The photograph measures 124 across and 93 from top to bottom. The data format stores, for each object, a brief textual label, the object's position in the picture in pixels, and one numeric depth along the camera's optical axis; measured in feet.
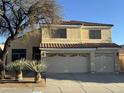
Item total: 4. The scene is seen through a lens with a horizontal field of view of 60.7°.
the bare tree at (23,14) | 27.73
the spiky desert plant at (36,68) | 26.57
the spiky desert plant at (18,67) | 27.69
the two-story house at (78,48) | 38.71
